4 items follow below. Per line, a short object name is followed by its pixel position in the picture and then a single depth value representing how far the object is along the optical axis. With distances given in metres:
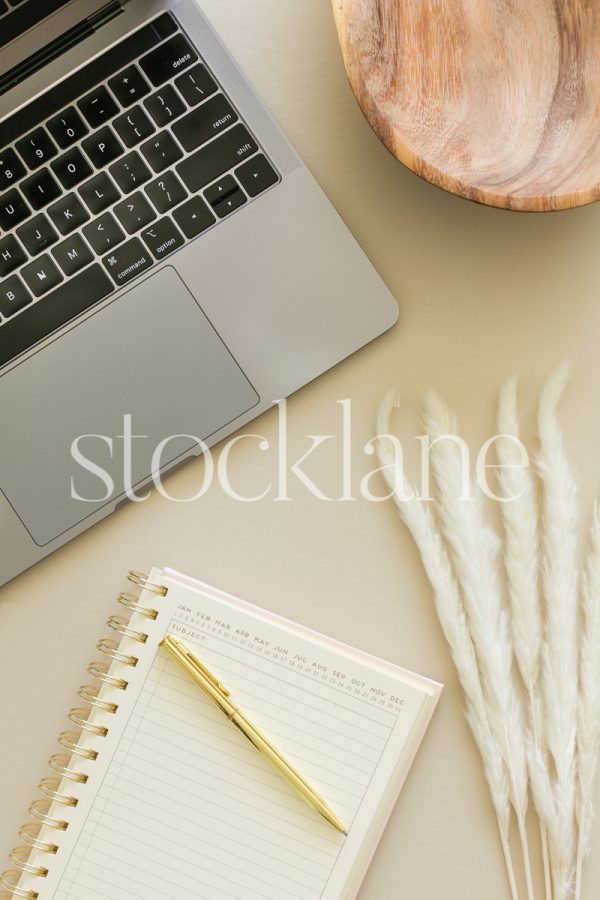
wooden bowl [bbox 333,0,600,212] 0.56
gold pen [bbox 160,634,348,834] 0.60
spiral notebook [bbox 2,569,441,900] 0.61
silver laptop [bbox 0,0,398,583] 0.61
